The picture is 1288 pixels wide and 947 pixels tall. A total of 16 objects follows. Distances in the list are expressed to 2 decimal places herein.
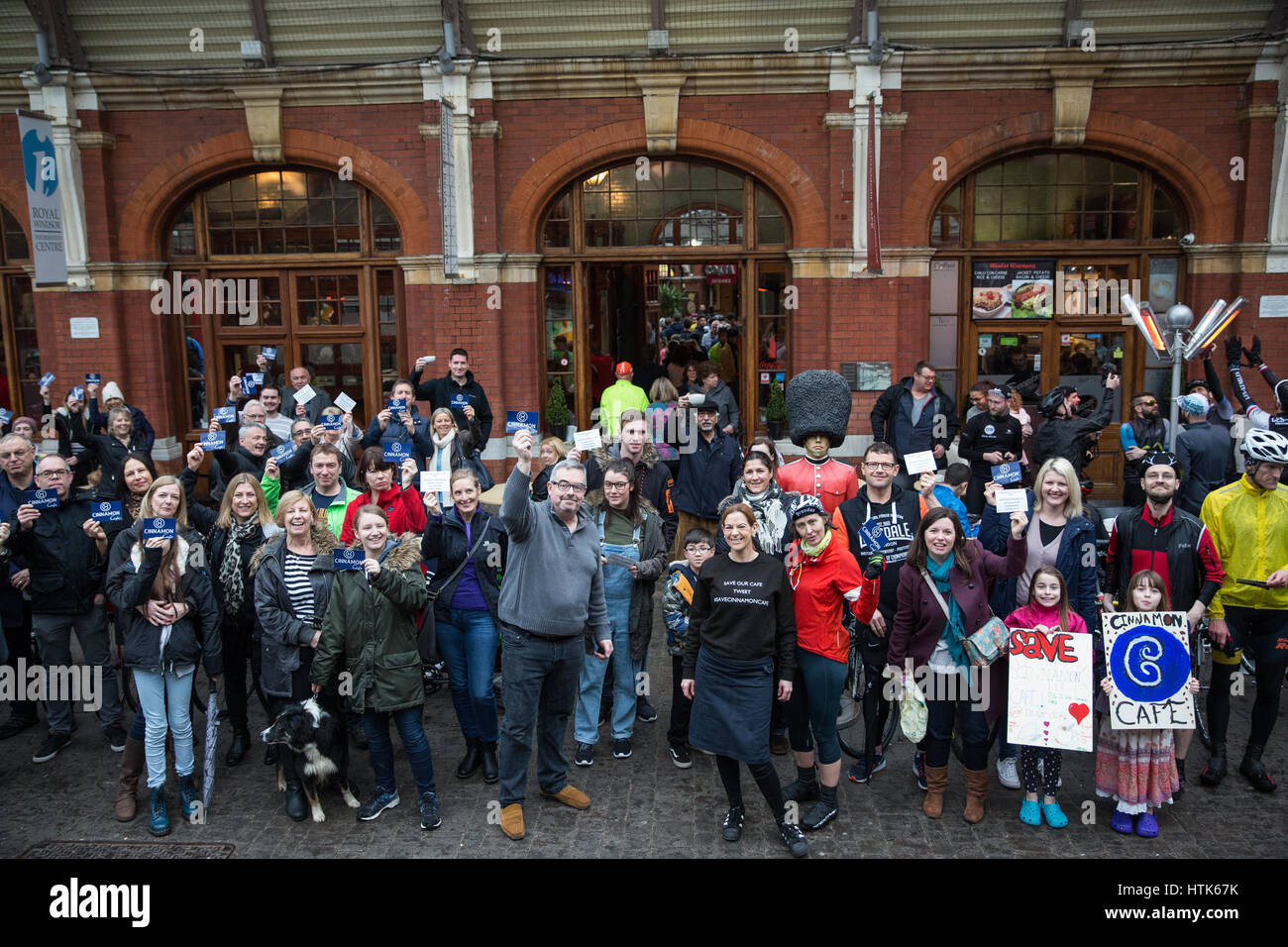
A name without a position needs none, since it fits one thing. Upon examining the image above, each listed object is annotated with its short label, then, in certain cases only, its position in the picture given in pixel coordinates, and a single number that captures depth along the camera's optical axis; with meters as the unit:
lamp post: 8.76
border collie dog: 5.92
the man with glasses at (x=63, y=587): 6.73
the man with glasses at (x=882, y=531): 6.27
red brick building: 12.16
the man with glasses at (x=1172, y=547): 6.19
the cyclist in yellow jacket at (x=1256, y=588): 6.22
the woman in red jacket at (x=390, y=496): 6.80
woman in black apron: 5.46
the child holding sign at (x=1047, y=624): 5.79
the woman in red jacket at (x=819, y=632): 5.68
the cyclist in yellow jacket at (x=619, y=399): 11.08
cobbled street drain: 5.62
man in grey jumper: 5.73
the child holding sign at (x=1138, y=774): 5.71
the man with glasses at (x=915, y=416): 10.55
